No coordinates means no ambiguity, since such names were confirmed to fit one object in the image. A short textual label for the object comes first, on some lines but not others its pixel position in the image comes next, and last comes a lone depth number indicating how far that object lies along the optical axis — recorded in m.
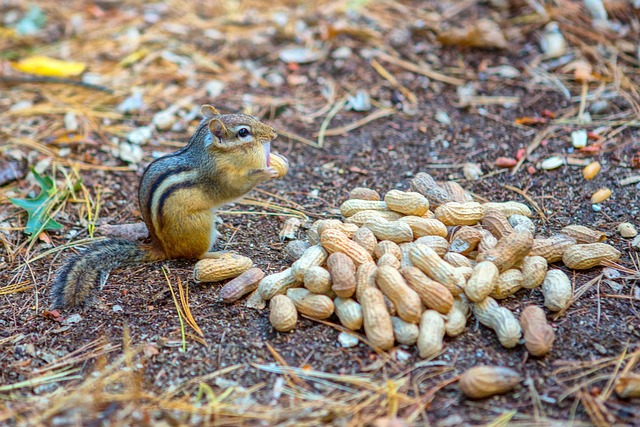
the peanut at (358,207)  3.55
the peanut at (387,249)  3.15
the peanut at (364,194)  3.70
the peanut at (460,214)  3.38
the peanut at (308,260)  3.10
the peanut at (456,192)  3.60
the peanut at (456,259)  3.11
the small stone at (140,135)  4.69
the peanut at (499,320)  2.75
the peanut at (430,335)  2.75
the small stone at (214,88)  5.22
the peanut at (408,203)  3.40
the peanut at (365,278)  2.97
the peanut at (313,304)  2.97
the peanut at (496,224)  3.28
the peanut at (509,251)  3.06
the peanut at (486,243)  3.17
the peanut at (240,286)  3.15
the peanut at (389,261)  3.03
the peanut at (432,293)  2.87
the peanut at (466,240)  3.22
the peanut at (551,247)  3.22
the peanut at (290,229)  3.70
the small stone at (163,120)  4.87
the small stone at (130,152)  4.51
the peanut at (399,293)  2.83
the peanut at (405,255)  3.13
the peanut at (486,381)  2.50
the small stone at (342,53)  5.43
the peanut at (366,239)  3.21
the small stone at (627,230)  3.44
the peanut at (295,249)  3.43
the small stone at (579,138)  4.25
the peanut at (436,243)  3.18
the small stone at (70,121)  4.75
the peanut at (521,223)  3.34
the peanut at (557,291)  2.92
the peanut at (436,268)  2.96
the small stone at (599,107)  4.51
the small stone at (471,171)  4.12
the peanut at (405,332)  2.81
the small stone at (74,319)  3.13
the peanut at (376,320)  2.79
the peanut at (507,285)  3.02
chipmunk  3.40
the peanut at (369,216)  3.43
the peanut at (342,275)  2.93
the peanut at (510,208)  3.52
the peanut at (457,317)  2.84
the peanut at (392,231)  3.26
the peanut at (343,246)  3.12
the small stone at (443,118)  4.71
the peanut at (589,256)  3.17
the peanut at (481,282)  2.89
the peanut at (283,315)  2.93
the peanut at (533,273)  3.06
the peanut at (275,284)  3.12
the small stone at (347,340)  2.87
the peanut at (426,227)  3.29
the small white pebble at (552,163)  4.11
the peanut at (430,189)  3.55
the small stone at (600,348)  2.73
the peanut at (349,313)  2.89
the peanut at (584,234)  3.33
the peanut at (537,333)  2.68
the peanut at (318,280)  2.99
